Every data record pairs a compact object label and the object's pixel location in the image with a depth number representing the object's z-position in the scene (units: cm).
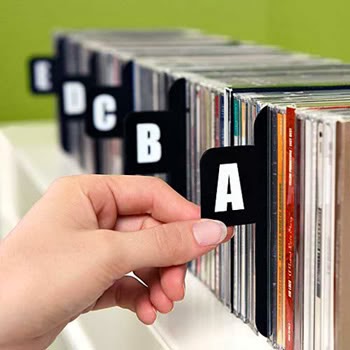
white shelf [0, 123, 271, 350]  72
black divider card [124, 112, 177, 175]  80
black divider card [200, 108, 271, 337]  68
